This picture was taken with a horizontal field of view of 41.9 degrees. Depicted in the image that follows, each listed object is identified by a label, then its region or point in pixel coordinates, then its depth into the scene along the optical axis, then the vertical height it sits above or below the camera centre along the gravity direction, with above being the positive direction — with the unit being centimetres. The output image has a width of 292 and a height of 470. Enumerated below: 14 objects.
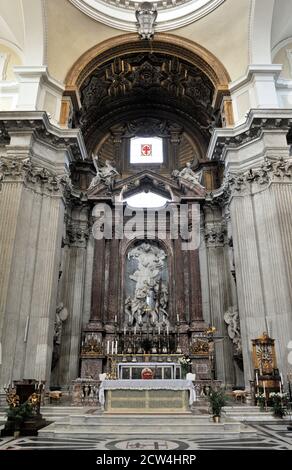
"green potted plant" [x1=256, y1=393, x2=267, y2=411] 929 -41
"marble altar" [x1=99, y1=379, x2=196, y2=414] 807 -24
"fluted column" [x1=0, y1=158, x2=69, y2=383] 1062 +328
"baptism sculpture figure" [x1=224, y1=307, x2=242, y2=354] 1324 +190
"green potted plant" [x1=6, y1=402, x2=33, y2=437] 601 -51
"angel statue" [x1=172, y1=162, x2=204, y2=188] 1605 +825
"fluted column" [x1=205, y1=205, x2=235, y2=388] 1369 +352
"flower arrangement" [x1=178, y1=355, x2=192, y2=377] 991 +42
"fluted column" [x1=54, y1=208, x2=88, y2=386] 1359 +312
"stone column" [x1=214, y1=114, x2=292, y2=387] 1095 +467
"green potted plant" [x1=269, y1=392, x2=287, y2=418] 824 -44
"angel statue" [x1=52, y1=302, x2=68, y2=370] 1319 +176
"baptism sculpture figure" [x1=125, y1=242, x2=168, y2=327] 1452 +348
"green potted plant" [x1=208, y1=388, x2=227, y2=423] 688 -37
